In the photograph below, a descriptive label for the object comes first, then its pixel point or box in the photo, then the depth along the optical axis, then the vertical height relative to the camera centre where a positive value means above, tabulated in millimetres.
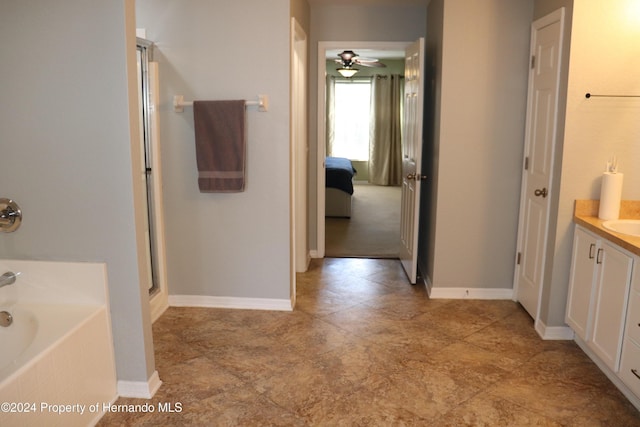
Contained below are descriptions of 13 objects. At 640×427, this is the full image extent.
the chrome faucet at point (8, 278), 2459 -743
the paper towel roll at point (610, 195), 2977 -406
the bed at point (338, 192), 7031 -950
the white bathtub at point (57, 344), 2023 -948
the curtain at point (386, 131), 10195 -189
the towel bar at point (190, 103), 3504 +114
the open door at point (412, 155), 4047 -270
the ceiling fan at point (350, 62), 6004 +735
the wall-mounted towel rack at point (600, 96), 3026 +152
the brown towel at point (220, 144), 3494 -159
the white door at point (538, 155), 3258 -217
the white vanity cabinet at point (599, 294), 2639 -917
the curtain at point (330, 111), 10297 +192
